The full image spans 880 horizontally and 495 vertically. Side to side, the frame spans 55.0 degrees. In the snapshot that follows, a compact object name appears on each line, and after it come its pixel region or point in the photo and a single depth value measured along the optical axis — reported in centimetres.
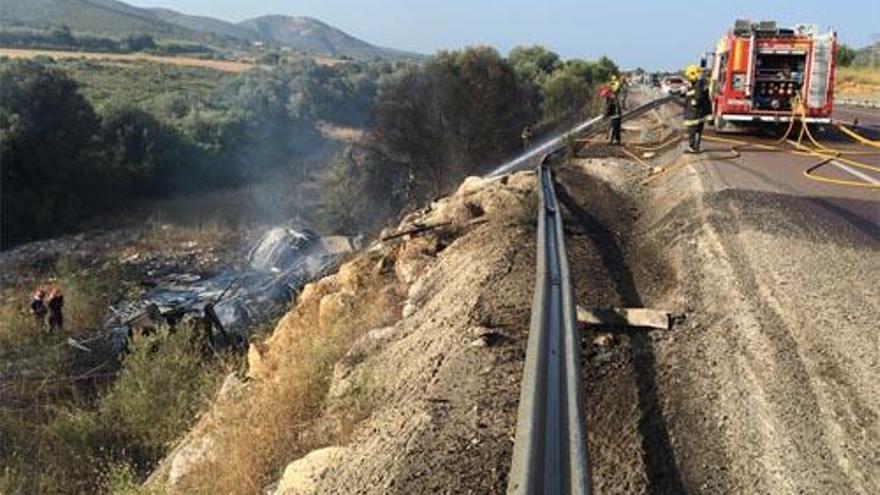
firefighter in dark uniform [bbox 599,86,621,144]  1719
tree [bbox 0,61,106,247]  3716
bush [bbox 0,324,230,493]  1013
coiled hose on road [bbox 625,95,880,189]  1331
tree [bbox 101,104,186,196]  4319
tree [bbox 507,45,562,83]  5109
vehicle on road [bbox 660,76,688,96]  4803
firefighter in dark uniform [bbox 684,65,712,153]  1499
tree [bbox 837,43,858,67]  6700
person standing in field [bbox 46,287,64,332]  1975
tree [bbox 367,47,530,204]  3653
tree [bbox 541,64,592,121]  4222
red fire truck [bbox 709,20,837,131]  1759
